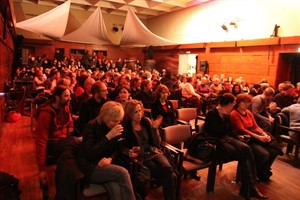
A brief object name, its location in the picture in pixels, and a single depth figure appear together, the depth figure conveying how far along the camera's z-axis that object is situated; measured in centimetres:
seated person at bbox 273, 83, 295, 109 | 497
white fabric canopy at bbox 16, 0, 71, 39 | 766
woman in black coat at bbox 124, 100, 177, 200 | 229
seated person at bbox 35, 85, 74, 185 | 229
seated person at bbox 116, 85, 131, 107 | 351
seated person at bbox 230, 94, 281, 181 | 307
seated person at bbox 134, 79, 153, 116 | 453
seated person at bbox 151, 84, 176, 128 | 386
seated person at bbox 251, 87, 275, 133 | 378
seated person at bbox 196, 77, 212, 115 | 766
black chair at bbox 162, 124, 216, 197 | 250
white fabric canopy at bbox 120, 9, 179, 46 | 970
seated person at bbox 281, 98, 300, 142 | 378
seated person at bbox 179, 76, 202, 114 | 663
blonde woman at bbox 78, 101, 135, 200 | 195
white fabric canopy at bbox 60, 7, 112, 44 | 960
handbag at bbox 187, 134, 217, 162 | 275
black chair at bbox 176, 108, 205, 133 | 403
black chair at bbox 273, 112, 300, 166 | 370
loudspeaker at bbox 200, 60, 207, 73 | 1161
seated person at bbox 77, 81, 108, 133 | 304
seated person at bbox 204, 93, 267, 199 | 275
